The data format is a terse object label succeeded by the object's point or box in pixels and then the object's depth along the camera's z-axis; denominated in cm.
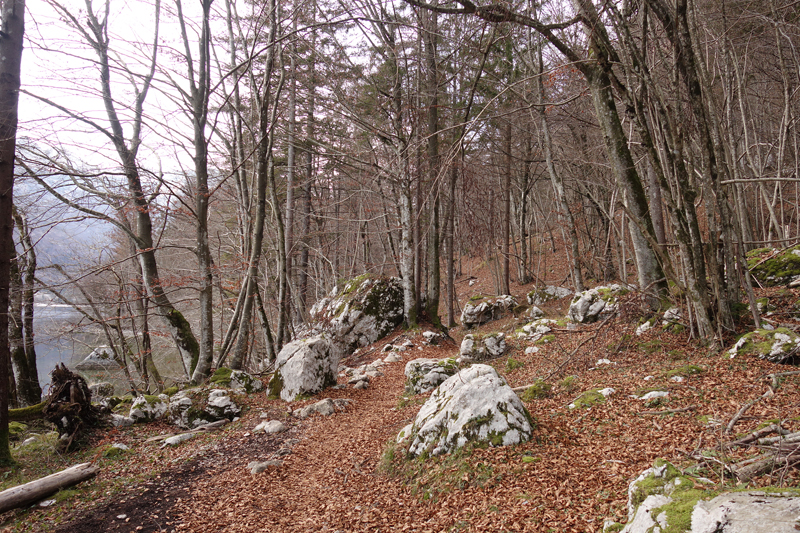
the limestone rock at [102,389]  968
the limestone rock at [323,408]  595
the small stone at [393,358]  920
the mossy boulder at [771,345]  369
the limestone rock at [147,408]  582
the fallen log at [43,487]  359
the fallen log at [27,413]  523
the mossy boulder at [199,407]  584
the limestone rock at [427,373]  619
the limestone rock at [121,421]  558
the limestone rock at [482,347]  757
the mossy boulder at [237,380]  706
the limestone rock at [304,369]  676
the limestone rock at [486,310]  1357
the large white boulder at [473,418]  340
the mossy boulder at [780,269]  602
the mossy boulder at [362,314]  1134
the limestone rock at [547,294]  1404
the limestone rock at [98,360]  1286
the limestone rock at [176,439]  517
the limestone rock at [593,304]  771
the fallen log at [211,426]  569
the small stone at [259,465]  433
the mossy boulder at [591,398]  390
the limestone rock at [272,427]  547
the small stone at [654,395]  359
